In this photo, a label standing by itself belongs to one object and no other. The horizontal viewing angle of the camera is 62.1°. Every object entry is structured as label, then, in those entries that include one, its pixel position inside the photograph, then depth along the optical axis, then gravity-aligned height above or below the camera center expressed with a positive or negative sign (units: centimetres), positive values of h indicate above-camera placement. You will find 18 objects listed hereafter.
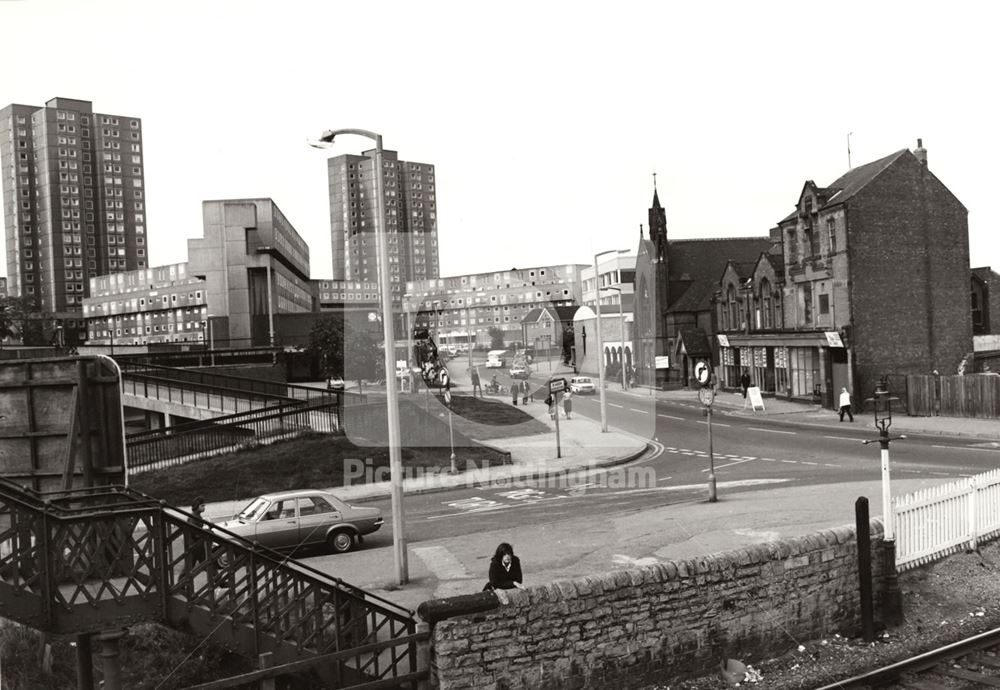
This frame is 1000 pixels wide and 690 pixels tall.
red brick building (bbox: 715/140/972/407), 4566 +252
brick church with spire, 7024 +267
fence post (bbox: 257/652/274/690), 970 -371
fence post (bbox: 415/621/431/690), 1031 -392
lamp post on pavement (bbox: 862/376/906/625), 1363 -389
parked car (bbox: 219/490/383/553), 1775 -384
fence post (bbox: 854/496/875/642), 1319 -392
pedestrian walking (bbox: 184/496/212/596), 985 -238
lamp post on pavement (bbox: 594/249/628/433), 3803 -195
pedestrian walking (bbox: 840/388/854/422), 4075 -386
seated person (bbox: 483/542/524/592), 1126 -318
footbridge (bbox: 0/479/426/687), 905 -280
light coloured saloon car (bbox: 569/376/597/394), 5553 -345
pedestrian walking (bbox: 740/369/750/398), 5566 -359
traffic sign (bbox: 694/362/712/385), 2545 -136
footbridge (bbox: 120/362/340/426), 3378 -196
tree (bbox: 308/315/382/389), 4081 -26
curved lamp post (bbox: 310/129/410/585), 1484 -78
